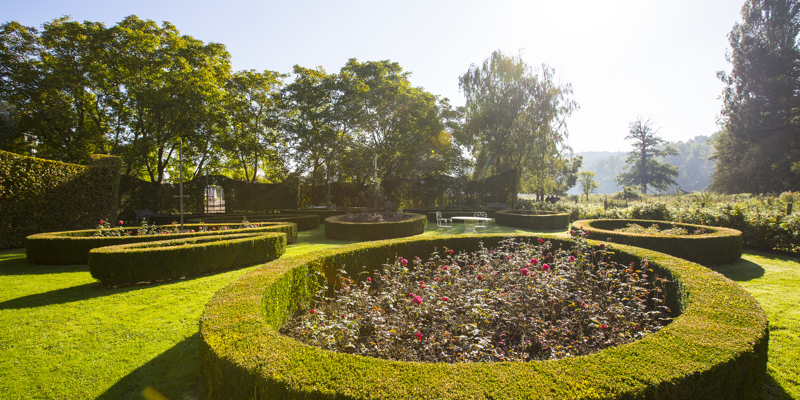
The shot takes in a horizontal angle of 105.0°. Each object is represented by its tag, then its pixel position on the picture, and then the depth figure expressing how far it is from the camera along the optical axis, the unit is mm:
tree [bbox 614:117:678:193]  44500
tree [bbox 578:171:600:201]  55969
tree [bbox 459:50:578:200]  20469
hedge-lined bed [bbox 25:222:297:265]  6648
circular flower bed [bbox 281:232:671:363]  2650
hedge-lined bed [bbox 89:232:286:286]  5117
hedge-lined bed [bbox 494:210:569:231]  13719
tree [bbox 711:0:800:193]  23922
